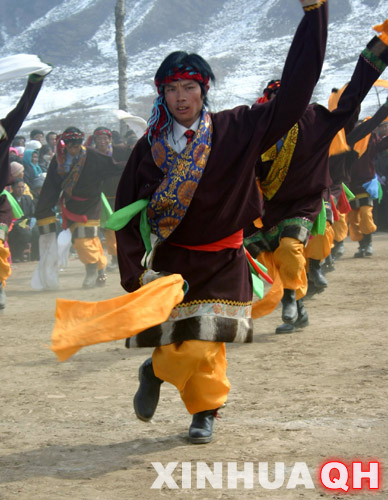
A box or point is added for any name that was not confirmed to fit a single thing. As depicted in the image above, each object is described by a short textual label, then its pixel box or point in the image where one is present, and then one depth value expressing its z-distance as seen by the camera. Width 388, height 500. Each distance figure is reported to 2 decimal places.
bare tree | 23.47
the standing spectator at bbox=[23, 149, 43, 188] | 16.38
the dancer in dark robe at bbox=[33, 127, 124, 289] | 11.54
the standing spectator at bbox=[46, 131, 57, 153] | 17.84
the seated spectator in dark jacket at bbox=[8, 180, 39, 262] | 15.19
